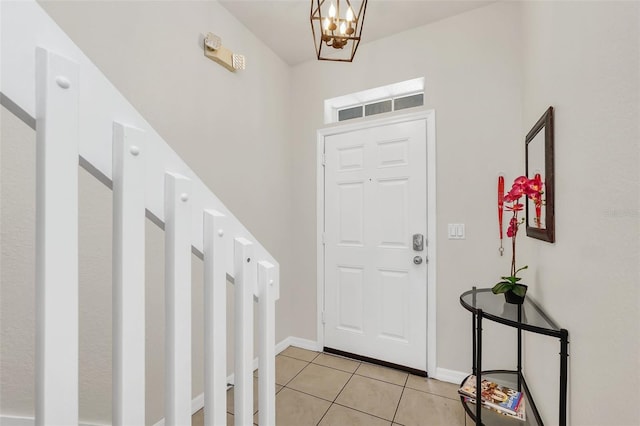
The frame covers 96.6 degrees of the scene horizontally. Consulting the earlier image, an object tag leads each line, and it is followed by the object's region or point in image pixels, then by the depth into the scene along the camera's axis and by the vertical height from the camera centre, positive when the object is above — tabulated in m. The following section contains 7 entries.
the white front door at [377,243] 2.33 -0.26
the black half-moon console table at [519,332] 1.13 -0.51
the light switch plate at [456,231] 2.19 -0.13
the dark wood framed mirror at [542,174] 1.32 +0.21
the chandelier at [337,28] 1.36 +0.92
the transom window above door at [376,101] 2.47 +1.05
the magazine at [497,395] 1.49 -1.01
